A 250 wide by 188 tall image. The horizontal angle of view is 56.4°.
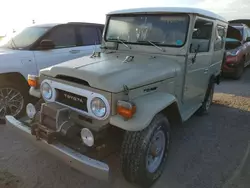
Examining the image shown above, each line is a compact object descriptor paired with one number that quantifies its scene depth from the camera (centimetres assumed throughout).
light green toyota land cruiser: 239
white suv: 431
